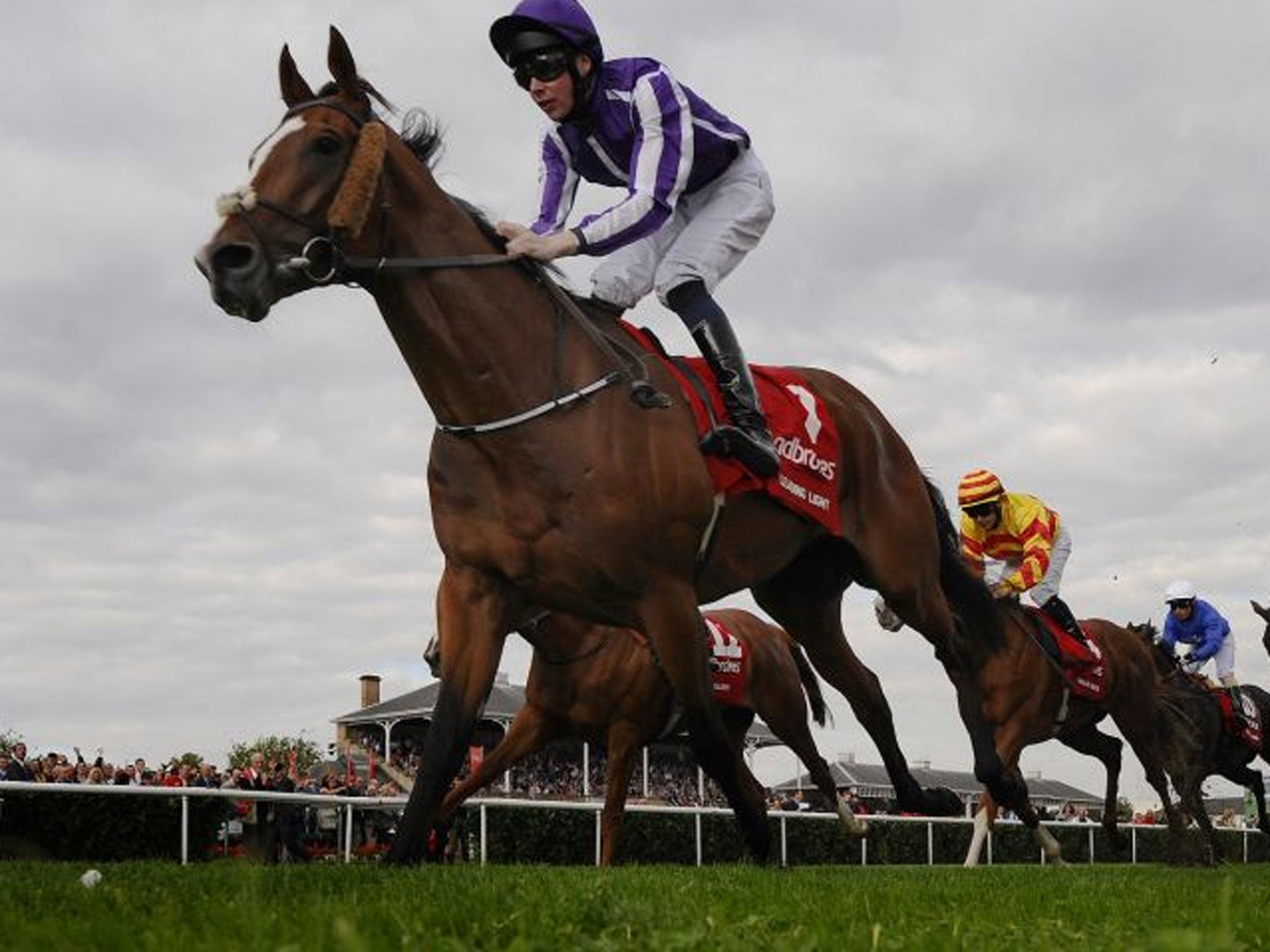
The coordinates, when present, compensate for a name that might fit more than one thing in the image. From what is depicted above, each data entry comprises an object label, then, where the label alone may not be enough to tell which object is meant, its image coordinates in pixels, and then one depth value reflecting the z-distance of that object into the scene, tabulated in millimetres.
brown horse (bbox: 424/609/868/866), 9250
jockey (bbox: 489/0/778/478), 5543
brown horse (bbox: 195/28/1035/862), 4895
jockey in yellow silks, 10664
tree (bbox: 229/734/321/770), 74625
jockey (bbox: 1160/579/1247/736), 14523
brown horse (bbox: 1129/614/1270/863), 11938
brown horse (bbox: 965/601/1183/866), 10656
